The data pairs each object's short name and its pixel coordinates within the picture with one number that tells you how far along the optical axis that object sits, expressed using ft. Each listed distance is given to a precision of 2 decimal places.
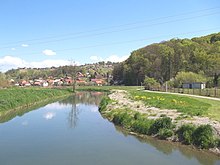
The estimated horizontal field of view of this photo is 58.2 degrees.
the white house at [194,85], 136.16
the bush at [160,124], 45.00
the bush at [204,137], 37.12
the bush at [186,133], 39.89
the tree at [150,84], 155.95
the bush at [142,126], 48.28
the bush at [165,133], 43.33
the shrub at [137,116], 54.82
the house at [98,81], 293.17
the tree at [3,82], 190.94
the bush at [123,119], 55.78
